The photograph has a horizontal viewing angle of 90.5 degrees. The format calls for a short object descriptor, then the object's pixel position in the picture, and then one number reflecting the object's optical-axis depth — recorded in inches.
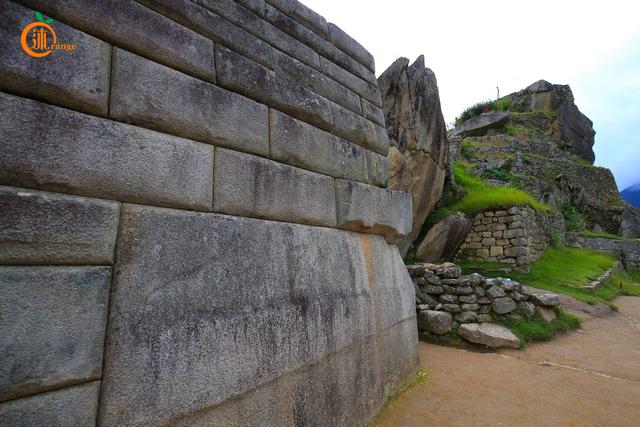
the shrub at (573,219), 725.3
